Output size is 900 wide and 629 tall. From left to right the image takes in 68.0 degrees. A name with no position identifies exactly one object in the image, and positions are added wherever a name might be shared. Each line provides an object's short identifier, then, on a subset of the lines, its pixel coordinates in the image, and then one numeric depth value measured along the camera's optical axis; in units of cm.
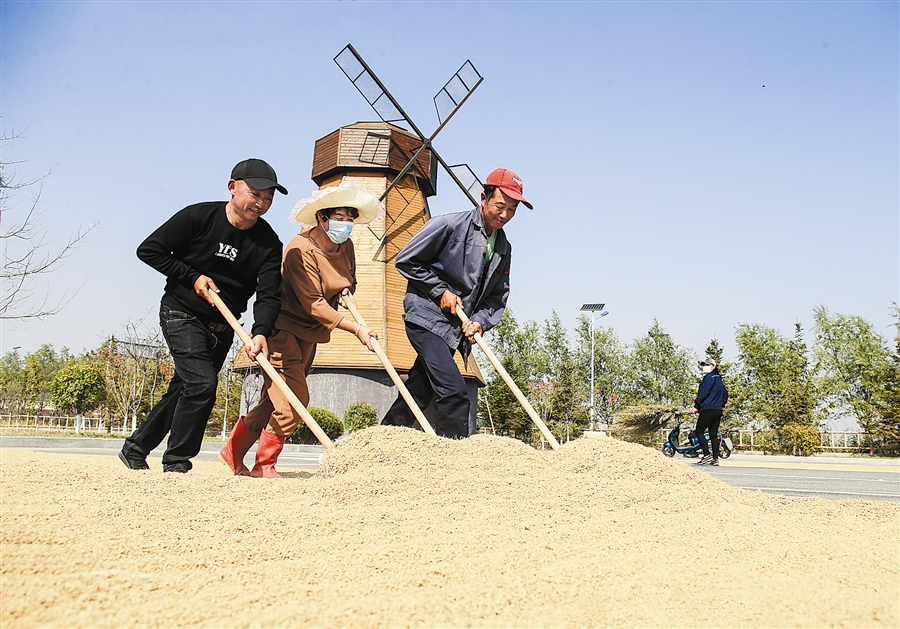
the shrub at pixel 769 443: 2332
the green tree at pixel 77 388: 2980
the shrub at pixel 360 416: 1838
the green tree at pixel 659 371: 3456
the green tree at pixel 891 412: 2347
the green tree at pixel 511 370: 2739
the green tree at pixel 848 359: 3338
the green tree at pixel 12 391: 4490
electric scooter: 1280
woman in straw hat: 462
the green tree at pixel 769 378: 2634
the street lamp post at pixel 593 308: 3750
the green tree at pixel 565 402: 2836
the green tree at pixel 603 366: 3531
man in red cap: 487
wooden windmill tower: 2045
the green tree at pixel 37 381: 4500
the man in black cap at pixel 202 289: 406
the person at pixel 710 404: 1088
